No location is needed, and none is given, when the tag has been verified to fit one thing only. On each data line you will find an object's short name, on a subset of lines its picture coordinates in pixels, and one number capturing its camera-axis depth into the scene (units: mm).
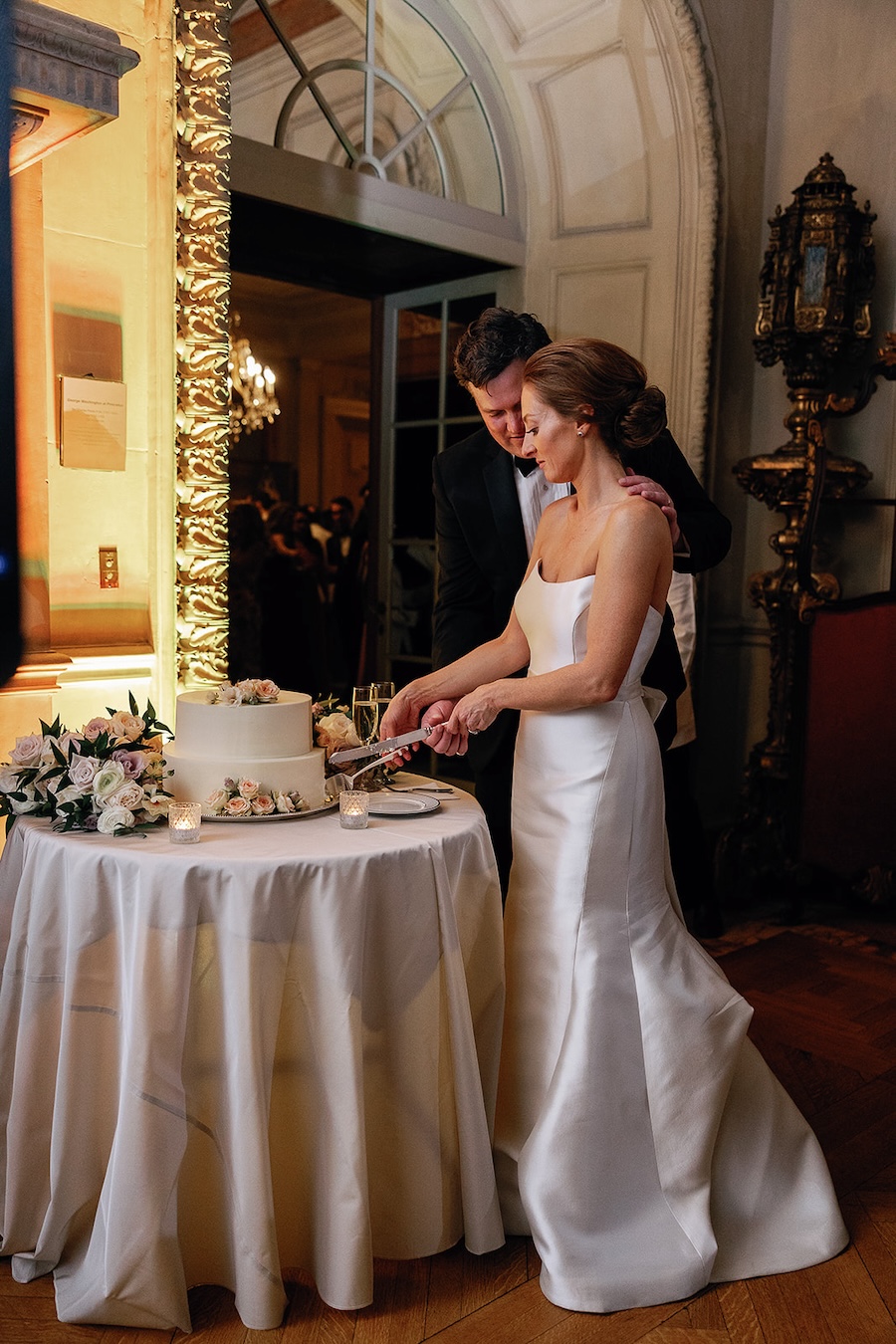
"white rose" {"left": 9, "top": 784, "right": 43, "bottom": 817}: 2150
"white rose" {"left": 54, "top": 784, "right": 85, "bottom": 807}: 2078
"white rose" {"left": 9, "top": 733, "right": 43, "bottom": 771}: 2223
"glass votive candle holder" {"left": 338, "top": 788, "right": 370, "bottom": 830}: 2150
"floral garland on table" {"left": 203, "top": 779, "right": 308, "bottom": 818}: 2146
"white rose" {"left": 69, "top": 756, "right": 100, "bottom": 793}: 2094
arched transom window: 3982
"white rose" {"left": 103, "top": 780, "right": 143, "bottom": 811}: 2053
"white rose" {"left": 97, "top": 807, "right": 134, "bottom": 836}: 2029
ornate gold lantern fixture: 4395
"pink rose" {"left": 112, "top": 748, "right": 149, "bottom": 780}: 2146
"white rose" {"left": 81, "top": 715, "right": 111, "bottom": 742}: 2242
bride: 2139
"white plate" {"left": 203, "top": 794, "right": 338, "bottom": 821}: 2146
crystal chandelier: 6750
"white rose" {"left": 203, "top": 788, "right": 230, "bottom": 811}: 2145
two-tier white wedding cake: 2186
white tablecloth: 1886
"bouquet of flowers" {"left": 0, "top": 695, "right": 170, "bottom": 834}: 2068
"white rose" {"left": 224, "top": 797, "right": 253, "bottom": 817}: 2145
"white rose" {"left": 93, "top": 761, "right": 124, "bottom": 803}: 2070
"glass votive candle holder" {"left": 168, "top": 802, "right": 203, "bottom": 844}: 1999
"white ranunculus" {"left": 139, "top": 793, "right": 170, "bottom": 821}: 2090
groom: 3025
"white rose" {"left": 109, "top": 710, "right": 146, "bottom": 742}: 2258
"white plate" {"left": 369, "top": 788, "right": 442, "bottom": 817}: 2269
